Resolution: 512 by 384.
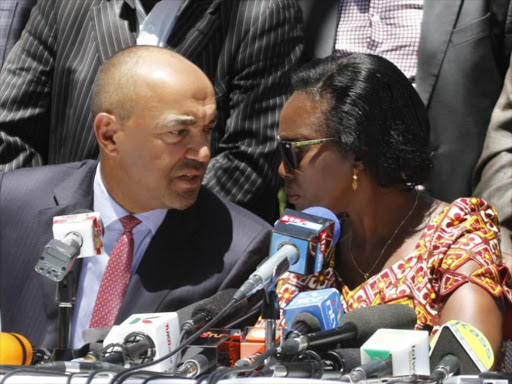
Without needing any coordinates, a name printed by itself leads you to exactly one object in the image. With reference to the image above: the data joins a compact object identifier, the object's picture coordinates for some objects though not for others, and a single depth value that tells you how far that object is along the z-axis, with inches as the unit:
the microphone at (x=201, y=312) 234.3
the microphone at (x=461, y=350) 207.3
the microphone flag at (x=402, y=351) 199.2
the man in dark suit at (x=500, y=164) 330.6
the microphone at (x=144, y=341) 218.4
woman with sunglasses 305.3
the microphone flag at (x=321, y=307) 218.8
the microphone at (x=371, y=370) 196.2
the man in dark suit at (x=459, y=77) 355.3
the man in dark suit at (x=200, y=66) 358.0
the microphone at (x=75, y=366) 209.0
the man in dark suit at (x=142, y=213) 314.5
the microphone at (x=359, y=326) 205.0
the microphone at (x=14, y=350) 219.1
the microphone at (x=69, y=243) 237.1
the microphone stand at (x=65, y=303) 242.7
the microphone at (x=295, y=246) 214.1
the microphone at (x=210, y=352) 217.8
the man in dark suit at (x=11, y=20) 405.1
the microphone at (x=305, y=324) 216.7
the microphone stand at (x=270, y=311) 223.9
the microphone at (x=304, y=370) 200.7
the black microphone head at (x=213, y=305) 238.6
